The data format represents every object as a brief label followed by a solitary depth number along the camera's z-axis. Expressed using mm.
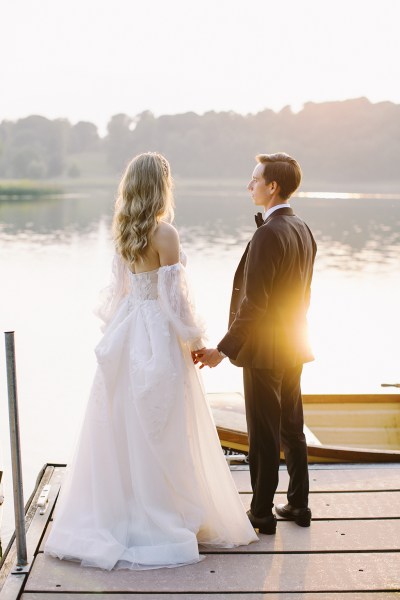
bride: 3316
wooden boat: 5941
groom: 3322
